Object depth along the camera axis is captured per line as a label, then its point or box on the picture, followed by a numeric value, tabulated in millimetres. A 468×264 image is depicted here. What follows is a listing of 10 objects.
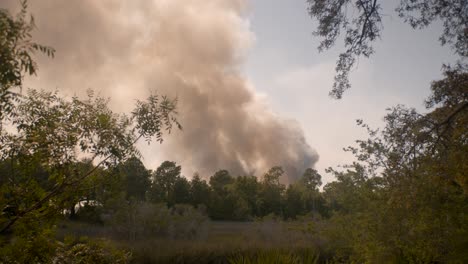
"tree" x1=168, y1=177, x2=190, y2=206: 51969
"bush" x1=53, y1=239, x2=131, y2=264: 4539
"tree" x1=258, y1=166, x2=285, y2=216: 65125
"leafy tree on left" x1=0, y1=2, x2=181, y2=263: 4312
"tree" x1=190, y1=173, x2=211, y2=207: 53688
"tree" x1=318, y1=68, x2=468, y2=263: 10867
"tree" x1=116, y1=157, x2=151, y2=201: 50025
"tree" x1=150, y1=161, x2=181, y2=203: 53562
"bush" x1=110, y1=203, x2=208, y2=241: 24625
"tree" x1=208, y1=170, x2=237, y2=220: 53219
